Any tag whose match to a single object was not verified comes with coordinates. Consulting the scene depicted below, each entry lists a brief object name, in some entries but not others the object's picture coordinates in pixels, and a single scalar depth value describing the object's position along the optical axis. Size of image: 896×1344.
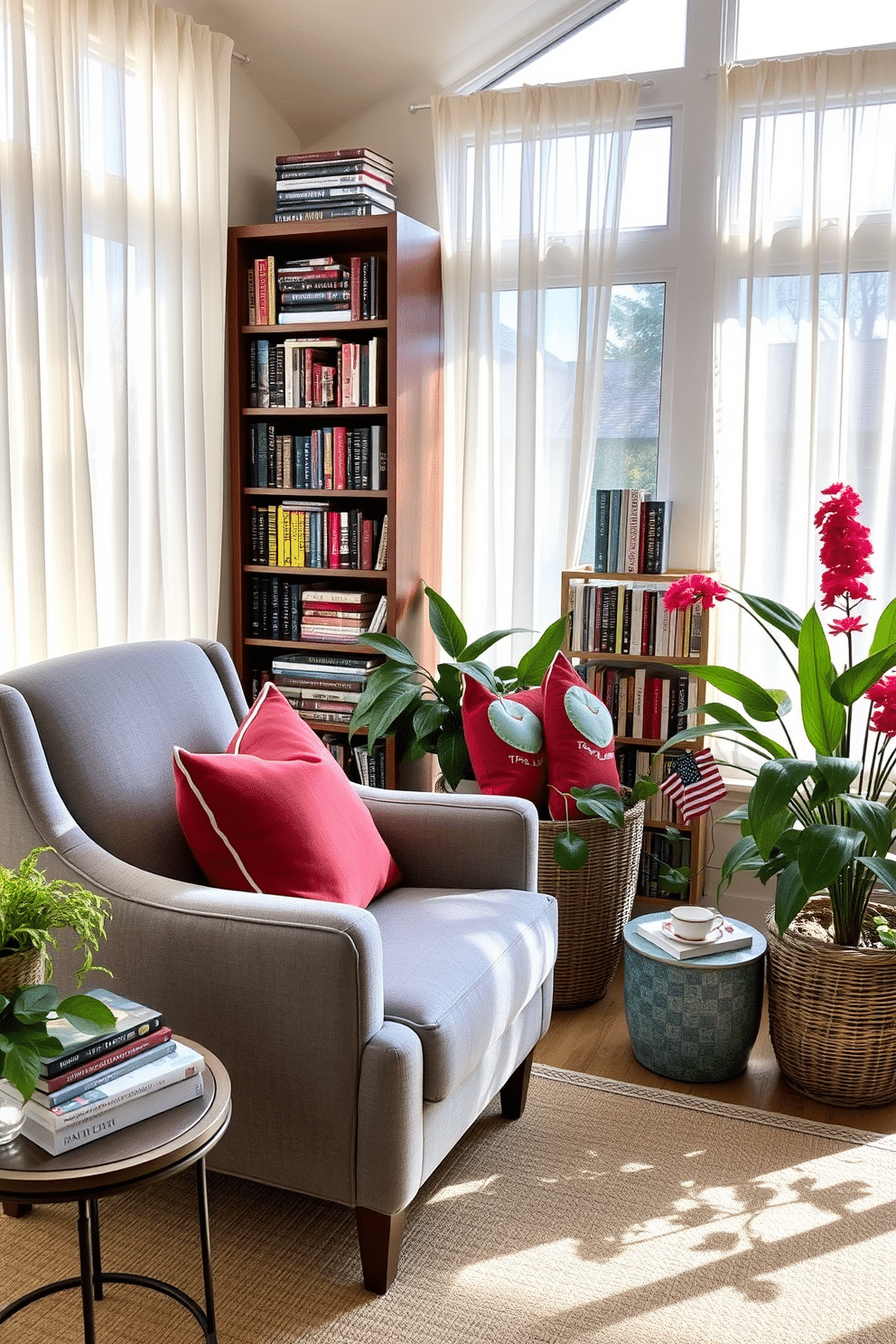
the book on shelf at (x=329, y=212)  3.36
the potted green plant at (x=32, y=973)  1.33
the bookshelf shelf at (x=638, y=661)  3.17
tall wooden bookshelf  3.32
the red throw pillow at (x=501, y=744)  2.73
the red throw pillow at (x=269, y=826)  1.97
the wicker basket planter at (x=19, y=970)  1.42
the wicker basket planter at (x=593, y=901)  2.80
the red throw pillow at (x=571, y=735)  2.74
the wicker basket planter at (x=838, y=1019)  2.42
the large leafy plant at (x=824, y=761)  2.28
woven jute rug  1.77
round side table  1.30
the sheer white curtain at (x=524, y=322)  3.32
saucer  2.52
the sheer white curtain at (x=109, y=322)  2.67
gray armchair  1.75
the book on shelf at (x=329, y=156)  3.34
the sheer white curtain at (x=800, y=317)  3.07
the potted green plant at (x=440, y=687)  3.00
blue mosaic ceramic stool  2.47
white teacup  2.51
